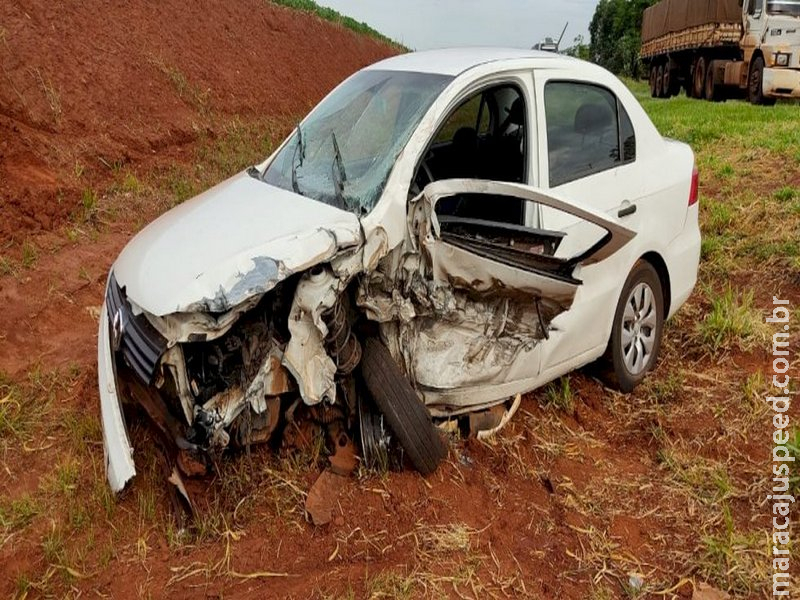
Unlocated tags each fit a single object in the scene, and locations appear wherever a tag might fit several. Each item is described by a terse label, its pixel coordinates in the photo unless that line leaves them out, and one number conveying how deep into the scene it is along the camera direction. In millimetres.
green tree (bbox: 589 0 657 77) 46812
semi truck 15766
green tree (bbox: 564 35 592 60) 48094
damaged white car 2924
